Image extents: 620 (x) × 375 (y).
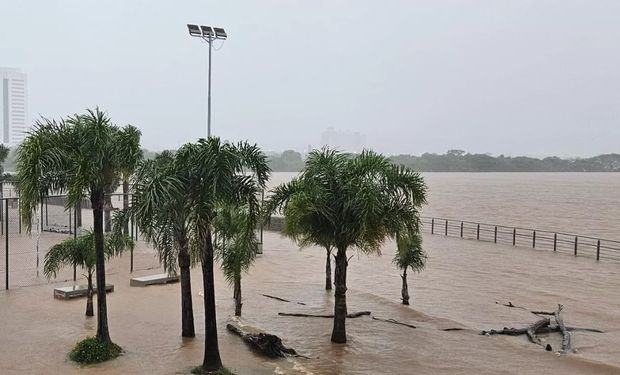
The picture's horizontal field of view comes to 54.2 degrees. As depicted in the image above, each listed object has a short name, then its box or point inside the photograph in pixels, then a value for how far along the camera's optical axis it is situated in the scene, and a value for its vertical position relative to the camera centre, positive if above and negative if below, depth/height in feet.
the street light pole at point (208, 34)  98.34 +24.10
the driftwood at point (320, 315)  57.21 -13.76
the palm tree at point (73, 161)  36.27 +0.23
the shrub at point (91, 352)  39.17 -12.24
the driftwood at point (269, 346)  43.11 -12.74
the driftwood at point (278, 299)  63.46 -13.96
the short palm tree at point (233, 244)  46.33 -6.13
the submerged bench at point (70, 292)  57.98 -12.29
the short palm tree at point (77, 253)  48.42 -7.12
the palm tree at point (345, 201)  44.39 -2.29
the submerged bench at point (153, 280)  65.98 -12.51
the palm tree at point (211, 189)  35.94 -1.26
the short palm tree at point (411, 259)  61.01 -8.98
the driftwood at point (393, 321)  55.47 -13.98
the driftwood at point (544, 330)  50.76 -14.00
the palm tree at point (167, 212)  35.50 -2.82
